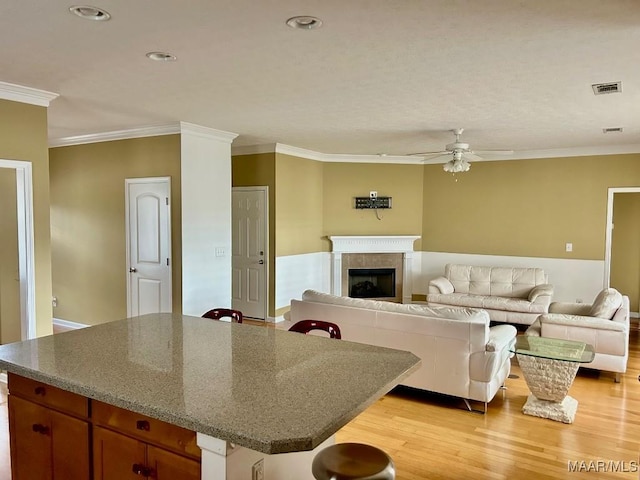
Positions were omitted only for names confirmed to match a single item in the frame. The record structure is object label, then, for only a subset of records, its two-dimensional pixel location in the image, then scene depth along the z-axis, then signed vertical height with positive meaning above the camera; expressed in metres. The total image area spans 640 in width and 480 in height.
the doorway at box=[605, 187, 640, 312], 7.62 -0.43
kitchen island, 1.47 -0.63
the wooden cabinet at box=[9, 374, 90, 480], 1.97 -0.97
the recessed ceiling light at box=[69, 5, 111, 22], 2.33 +1.08
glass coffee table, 3.70 -1.27
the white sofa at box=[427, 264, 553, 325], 6.42 -1.08
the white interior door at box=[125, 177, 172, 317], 5.54 -0.30
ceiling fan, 5.57 +0.80
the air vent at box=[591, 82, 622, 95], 3.65 +1.09
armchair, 4.51 -1.09
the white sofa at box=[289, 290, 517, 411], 3.72 -1.02
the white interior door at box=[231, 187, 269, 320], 7.03 -0.48
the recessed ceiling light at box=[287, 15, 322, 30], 2.45 +1.08
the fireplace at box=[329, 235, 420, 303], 8.05 -0.68
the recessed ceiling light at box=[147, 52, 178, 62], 3.00 +1.09
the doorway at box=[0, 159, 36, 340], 4.02 -0.23
